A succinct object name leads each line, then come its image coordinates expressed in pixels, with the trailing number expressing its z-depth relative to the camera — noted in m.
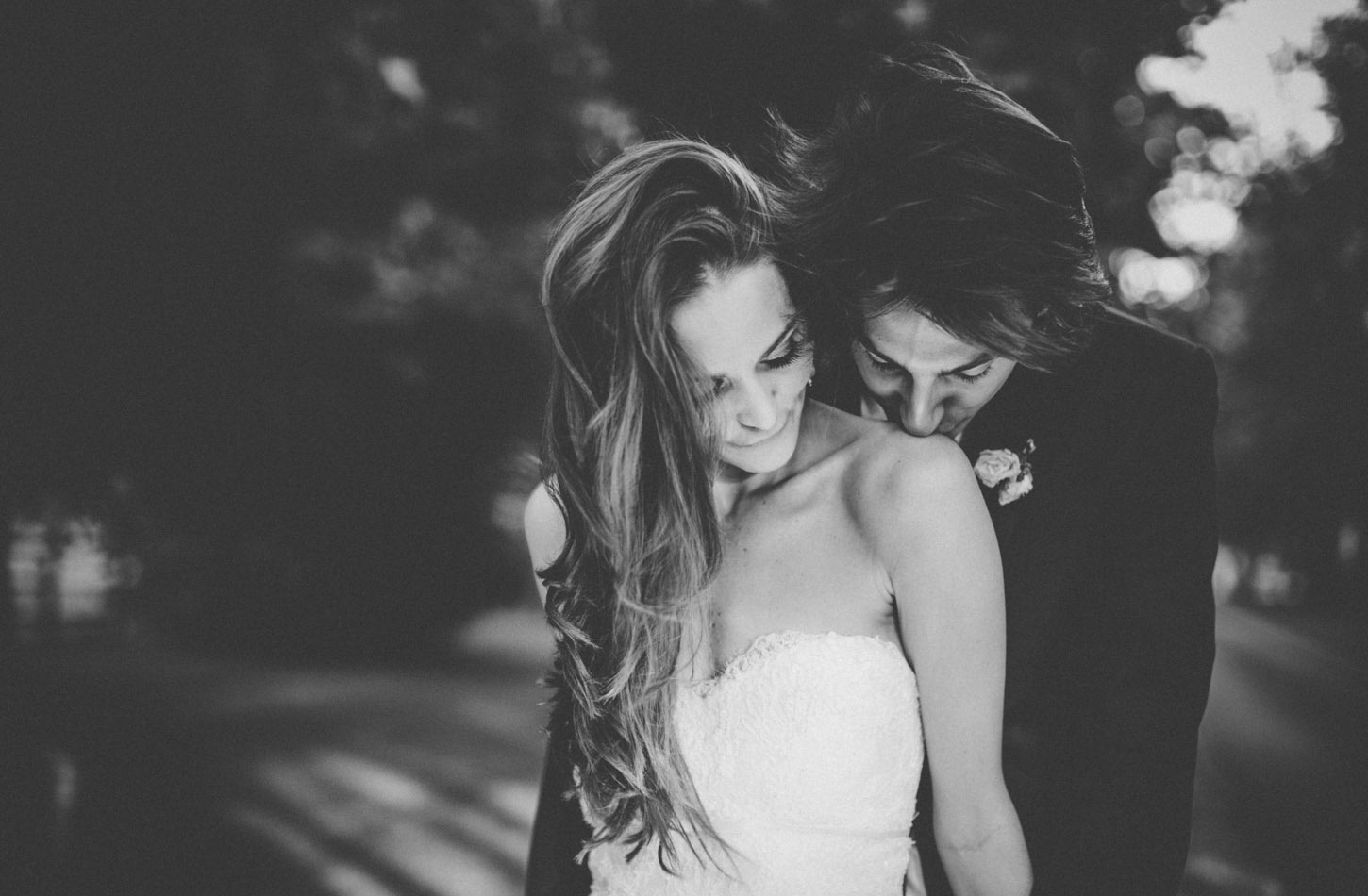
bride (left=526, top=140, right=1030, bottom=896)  1.48
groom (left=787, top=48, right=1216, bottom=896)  1.52
